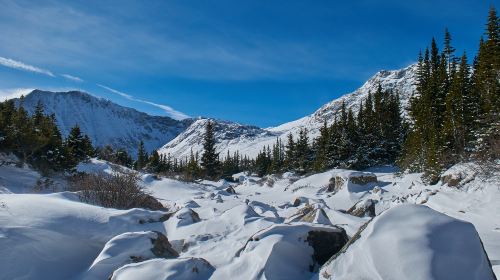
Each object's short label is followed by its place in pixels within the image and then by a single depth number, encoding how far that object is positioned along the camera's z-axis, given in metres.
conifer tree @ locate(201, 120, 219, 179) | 61.78
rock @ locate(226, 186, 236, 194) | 37.16
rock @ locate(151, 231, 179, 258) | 9.20
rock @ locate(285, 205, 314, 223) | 13.43
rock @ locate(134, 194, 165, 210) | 18.38
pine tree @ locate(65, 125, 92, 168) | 44.80
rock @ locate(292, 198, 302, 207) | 24.48
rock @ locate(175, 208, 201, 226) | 12.88
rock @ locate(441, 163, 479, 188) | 21.02
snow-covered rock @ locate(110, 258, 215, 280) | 7.39
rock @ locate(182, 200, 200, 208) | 20.20
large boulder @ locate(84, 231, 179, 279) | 8.62
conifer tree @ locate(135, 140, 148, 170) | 79.12
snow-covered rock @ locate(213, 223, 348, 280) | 7.31
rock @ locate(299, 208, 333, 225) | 11.07
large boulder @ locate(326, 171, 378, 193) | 30.60
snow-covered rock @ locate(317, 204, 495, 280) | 5.82
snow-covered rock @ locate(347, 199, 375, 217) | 17.19
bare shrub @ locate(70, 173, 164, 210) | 16.97
